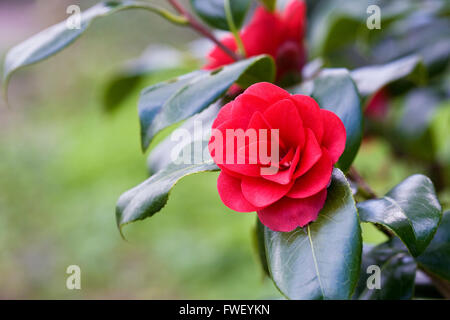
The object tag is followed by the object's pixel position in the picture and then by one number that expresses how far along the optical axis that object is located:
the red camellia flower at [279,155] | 0.75
